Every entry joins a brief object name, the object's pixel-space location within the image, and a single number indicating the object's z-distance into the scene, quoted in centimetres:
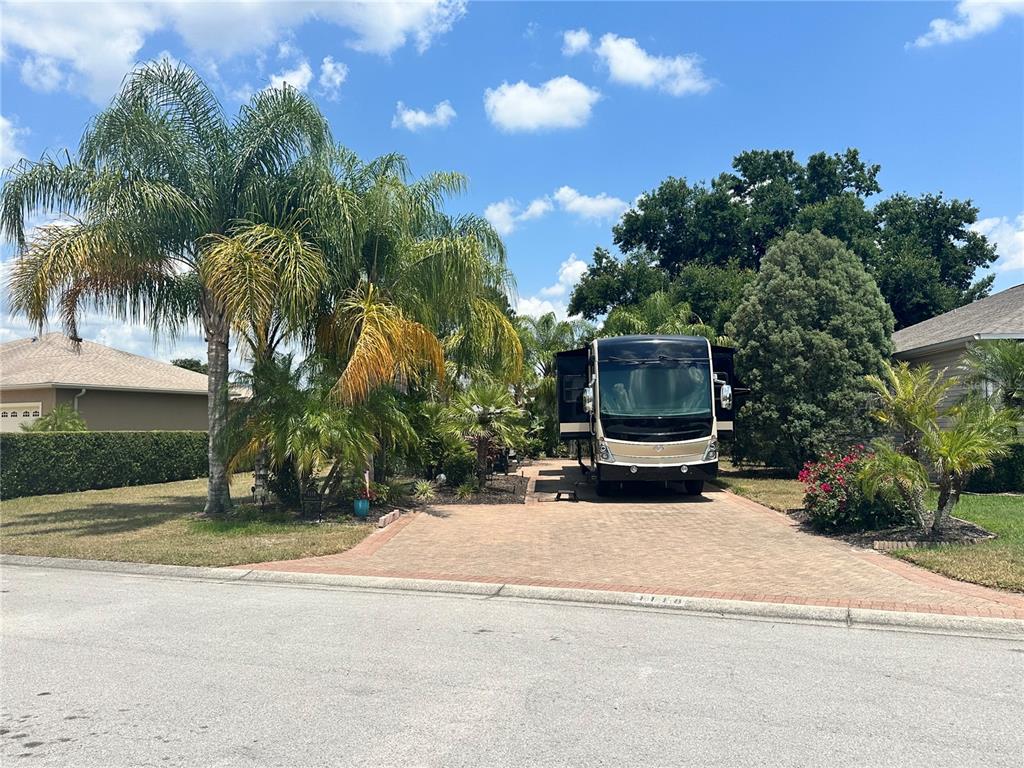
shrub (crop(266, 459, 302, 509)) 1375
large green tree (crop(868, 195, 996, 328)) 3725
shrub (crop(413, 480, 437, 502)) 1587
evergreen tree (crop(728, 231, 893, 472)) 1856
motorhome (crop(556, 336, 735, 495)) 1508
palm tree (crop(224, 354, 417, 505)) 1208
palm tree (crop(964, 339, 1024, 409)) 1430
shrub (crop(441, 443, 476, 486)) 1717
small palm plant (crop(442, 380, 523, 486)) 1625
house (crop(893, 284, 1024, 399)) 1738
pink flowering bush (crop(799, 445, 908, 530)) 1071
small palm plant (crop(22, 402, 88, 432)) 1964
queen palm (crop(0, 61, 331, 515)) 1170
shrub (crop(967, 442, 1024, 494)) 1488
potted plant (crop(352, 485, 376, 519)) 1314
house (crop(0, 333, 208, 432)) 2283
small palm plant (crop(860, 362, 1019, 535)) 952
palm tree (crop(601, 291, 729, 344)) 2586
